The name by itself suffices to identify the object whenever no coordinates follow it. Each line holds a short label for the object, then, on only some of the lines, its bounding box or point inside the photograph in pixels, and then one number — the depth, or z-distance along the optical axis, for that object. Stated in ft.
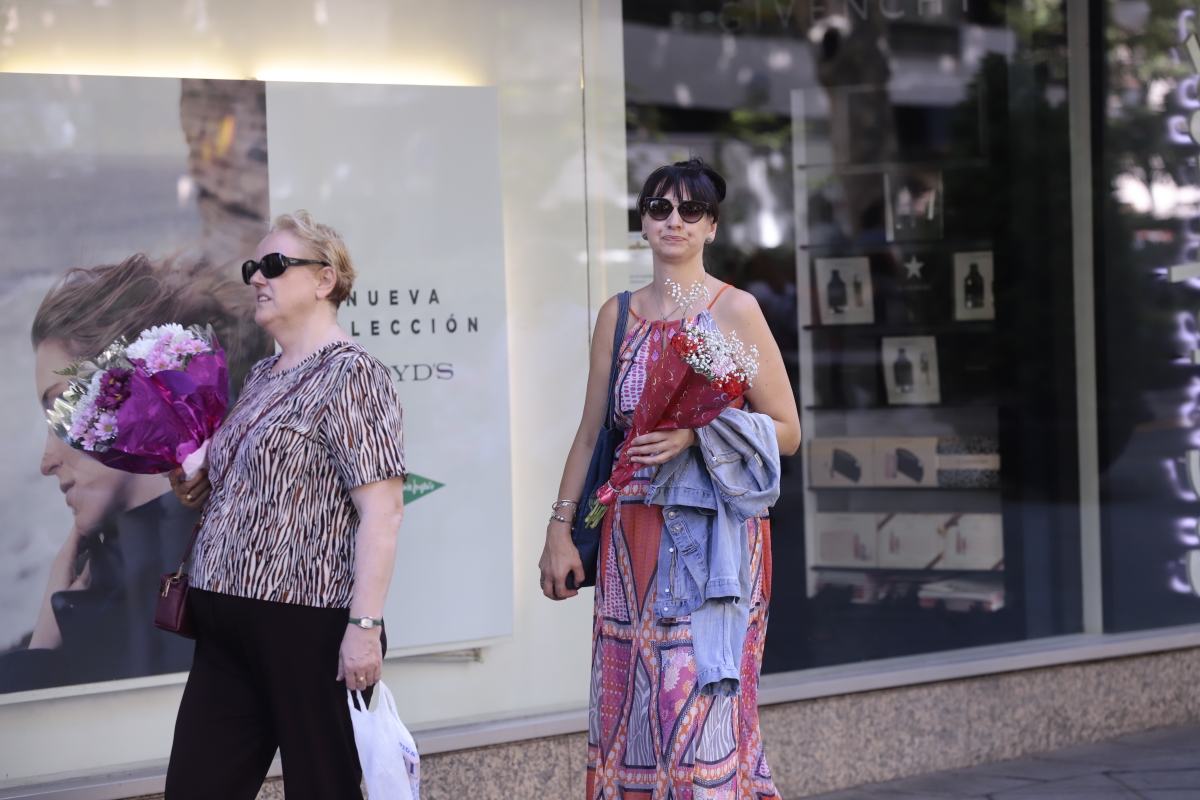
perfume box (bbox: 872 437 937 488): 49.01
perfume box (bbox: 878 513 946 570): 48.57
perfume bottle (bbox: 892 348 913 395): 48.83
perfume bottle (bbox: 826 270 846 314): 47.80
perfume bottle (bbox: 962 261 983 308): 48.06
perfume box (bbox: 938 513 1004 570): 48.08
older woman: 24.00
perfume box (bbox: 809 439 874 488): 48.52
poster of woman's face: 32.37
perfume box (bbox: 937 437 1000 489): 48.01
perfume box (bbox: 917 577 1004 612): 47.21
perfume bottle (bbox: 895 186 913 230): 48.44
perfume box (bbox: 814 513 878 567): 48.55
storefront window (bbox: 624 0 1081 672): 46.32
